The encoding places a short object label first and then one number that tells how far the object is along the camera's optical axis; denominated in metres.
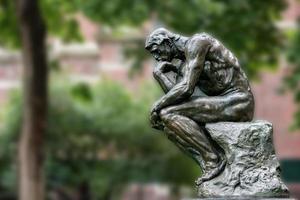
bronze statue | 9.15
